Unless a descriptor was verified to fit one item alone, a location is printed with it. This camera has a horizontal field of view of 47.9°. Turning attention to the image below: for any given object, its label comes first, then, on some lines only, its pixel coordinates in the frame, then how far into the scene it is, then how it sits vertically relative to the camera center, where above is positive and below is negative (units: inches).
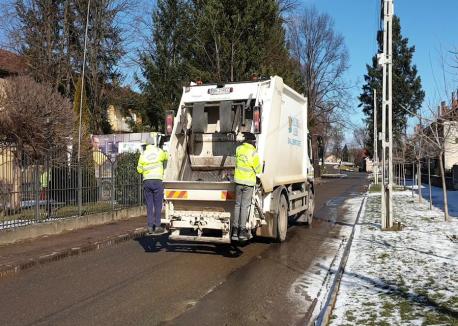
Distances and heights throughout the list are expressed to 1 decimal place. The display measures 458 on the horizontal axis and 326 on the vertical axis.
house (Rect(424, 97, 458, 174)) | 520.7 +45.6
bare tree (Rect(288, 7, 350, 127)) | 1867.6 +367.2
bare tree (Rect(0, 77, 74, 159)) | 614.2 +66.0
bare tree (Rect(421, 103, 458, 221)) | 522.3 +41.8
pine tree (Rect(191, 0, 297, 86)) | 865.5 +225.2
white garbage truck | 373.4 +9.6
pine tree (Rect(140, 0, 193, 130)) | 1040.8 +229.7
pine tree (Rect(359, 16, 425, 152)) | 1652.7 +312.8
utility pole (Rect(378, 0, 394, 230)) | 488.7 +64.2
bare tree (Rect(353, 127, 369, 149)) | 4129.7 +235.8
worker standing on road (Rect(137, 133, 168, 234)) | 386.6 -10.0
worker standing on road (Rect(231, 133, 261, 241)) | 353.4 -11.1
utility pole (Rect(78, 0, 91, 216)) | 538.0 -19.9
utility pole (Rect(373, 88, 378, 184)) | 1543.1 +9.1
